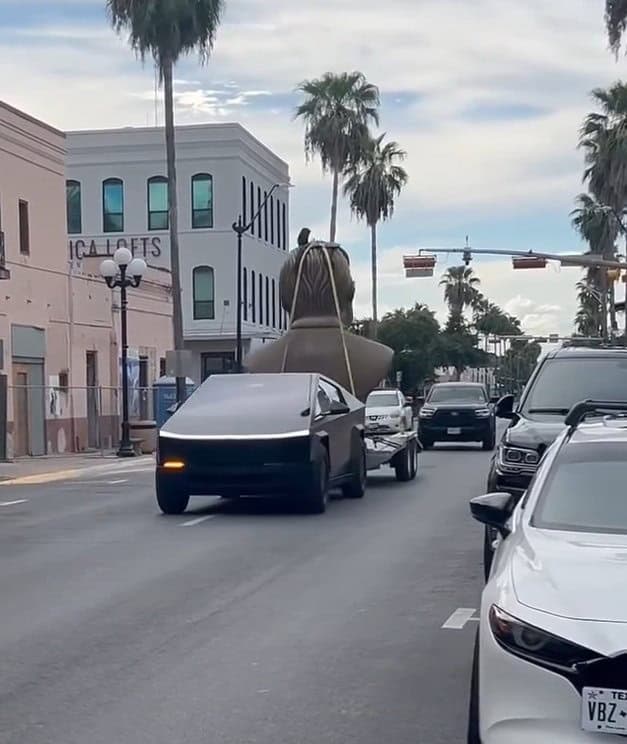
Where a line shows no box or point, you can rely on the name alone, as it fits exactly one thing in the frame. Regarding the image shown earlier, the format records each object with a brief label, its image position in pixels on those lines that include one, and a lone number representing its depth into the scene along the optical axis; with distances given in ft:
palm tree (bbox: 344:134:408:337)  201.87
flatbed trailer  65.92
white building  182.50
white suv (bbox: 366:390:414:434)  75.79
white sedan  15.79
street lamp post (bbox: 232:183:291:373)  133.18
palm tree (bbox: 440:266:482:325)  395.96
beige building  107.65
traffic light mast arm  122.68
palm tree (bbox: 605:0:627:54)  112.57
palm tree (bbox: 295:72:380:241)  178.81
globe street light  104.63
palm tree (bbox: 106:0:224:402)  117.60
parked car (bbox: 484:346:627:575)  37.35
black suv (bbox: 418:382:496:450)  108.78
